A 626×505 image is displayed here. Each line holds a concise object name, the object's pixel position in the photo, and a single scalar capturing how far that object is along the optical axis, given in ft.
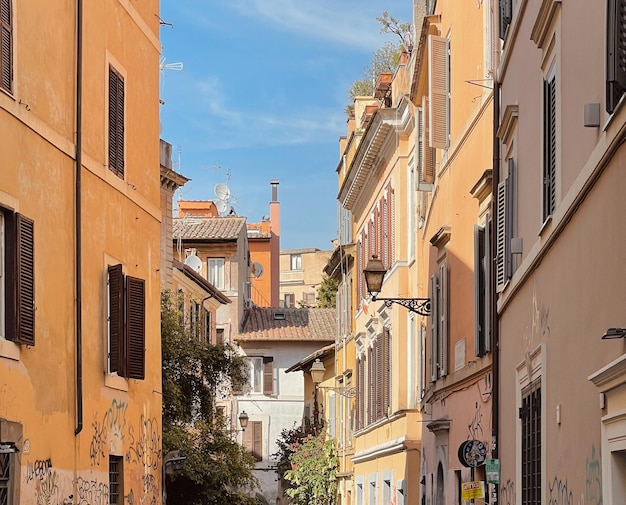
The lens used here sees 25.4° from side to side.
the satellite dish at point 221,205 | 241.14
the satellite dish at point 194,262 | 178.19
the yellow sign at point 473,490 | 49.85
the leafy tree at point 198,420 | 98.89
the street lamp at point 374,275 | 72.90
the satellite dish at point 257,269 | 241.14
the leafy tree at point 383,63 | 122.11
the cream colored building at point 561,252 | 26.11
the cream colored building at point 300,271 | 351.67
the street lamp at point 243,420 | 139.98
